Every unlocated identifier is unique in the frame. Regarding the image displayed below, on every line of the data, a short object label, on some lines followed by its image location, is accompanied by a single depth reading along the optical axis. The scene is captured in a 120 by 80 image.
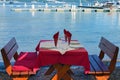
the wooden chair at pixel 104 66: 4.45
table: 4.34
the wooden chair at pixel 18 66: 4.37
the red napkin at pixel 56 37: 4.82
